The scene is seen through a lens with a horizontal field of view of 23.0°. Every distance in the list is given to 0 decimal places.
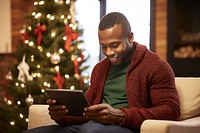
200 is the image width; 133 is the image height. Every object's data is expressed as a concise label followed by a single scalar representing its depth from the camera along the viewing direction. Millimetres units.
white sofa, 2536
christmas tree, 3675
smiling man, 2223
